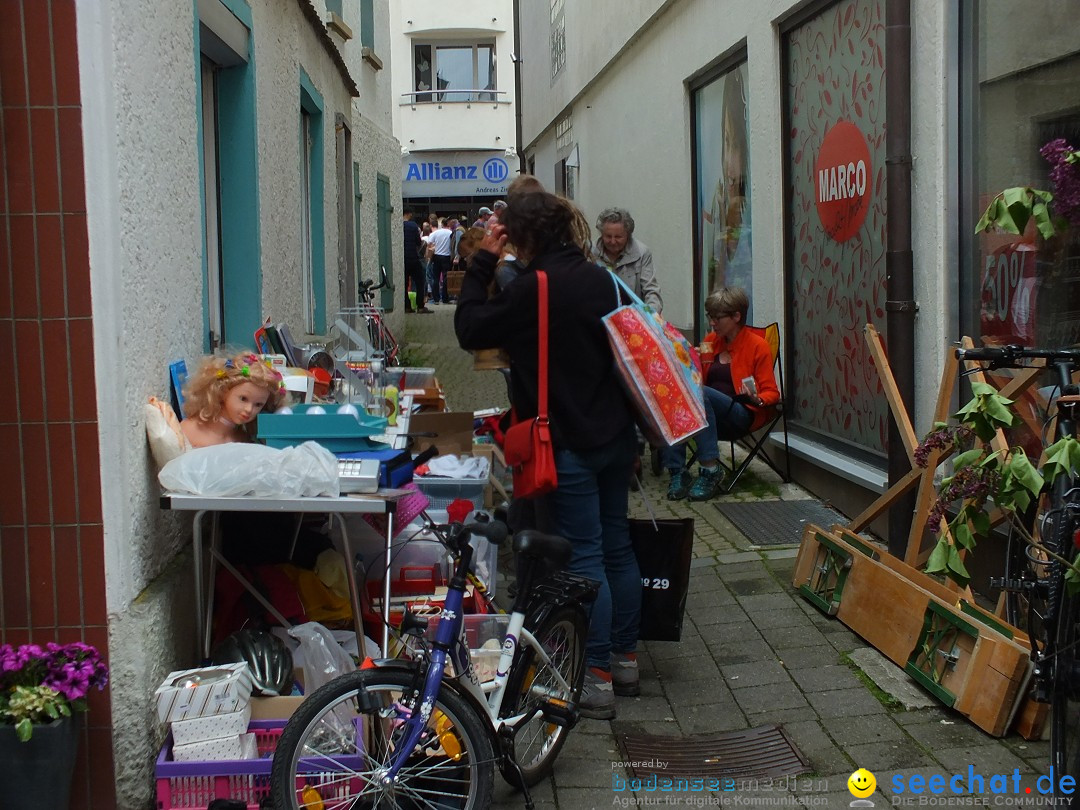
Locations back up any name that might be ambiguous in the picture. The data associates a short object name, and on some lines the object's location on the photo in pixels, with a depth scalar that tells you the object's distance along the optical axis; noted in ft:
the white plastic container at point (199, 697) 11.59
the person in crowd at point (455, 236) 77.00
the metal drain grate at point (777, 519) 21.36
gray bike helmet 12.43
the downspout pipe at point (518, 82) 74.79
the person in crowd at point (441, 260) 77.20
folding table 11.94
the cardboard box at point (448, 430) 20.86
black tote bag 14.93
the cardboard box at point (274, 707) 12.07
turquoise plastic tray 13.30
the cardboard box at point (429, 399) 23.79
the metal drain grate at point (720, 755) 12.82
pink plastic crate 11.28
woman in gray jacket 24.18
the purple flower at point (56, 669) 10.77
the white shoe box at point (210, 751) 11.41
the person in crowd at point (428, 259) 79.36
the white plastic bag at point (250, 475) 12.05
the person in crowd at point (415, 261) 68.69
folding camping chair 24.40
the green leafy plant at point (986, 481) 10.25
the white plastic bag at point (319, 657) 13.17
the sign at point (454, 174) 101.14
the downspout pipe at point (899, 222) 18.60
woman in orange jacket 24.06
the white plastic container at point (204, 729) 11.48
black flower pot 10.48
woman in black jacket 13.33
